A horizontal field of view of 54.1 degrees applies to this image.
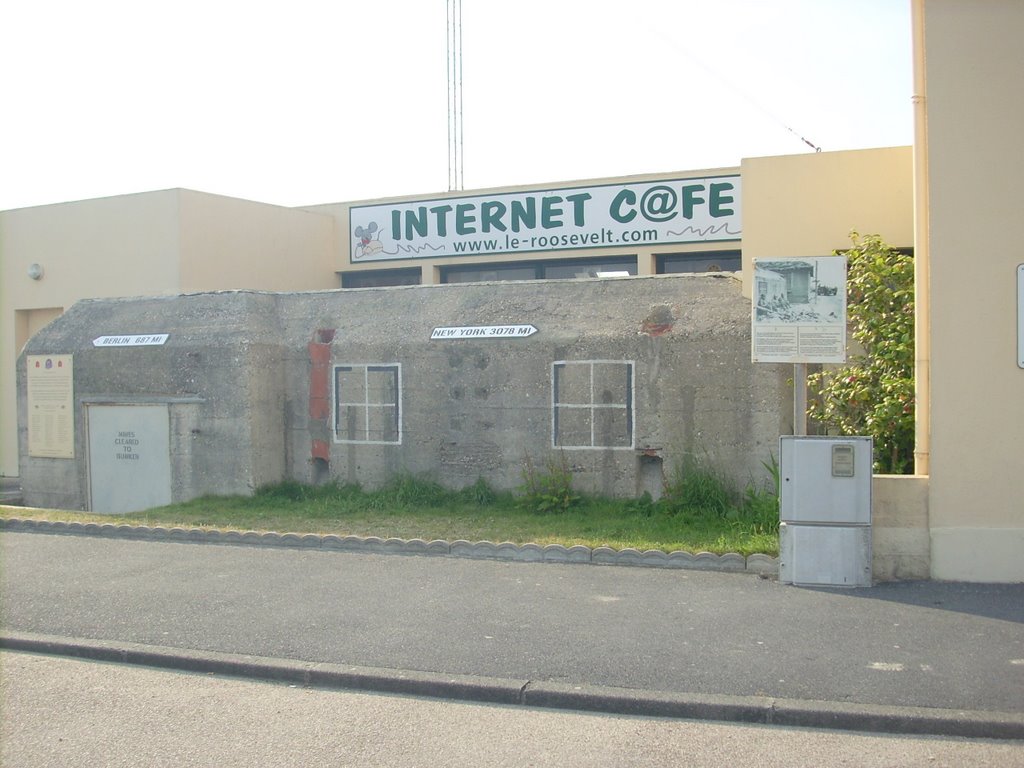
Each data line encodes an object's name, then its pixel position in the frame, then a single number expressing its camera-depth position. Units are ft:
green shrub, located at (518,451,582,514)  39.19
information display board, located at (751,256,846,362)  28.40
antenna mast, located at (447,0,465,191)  83.76
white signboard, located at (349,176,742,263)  59.82
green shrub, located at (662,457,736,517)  36.94
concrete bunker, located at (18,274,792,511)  39.17
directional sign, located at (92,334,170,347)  48.34
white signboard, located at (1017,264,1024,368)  27.40
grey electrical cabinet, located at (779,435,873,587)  27.71
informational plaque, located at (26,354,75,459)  50.49
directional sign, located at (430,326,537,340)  42.24
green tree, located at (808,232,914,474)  31.55
